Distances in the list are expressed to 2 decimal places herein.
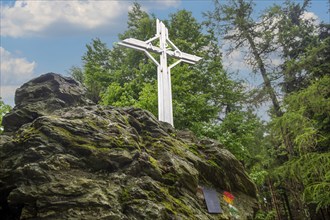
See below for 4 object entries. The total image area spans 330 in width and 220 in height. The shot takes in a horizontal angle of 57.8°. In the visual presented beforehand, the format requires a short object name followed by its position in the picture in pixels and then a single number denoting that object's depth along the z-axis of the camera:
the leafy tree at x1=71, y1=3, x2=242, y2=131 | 12.26
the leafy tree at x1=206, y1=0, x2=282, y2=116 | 15.22
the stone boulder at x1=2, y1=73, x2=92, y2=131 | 5.89
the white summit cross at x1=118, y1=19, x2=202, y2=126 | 7.83
